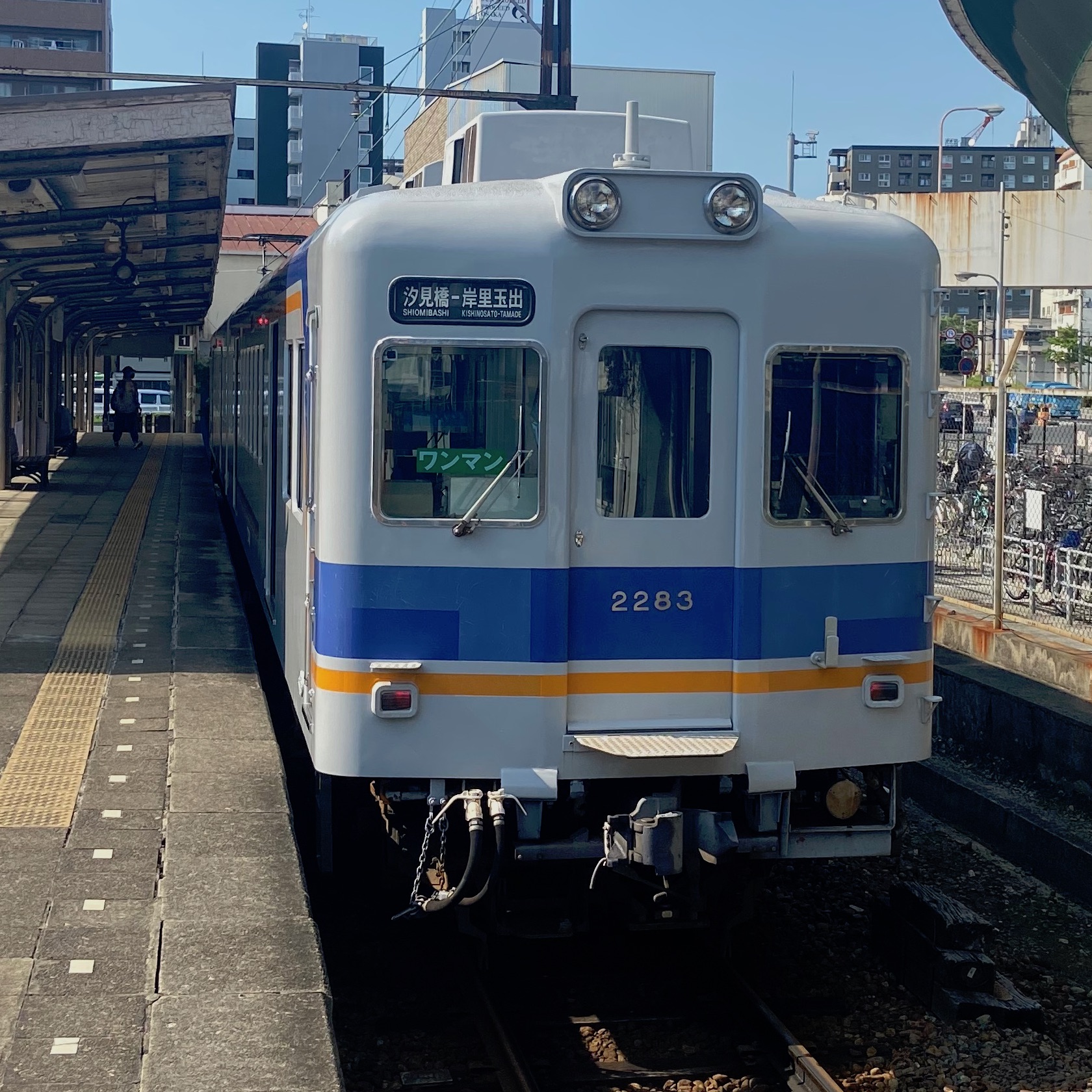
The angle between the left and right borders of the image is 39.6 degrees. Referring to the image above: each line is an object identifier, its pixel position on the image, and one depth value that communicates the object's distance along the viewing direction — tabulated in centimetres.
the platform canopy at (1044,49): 780
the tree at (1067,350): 6241
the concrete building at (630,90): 4444
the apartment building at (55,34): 6019
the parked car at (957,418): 2211
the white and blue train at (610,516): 538
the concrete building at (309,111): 7775
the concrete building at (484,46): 6956
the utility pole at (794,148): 3148
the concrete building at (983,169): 12706
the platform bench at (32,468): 2009
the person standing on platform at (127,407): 3070
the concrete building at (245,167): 8644
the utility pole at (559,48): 1712
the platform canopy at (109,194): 1071
